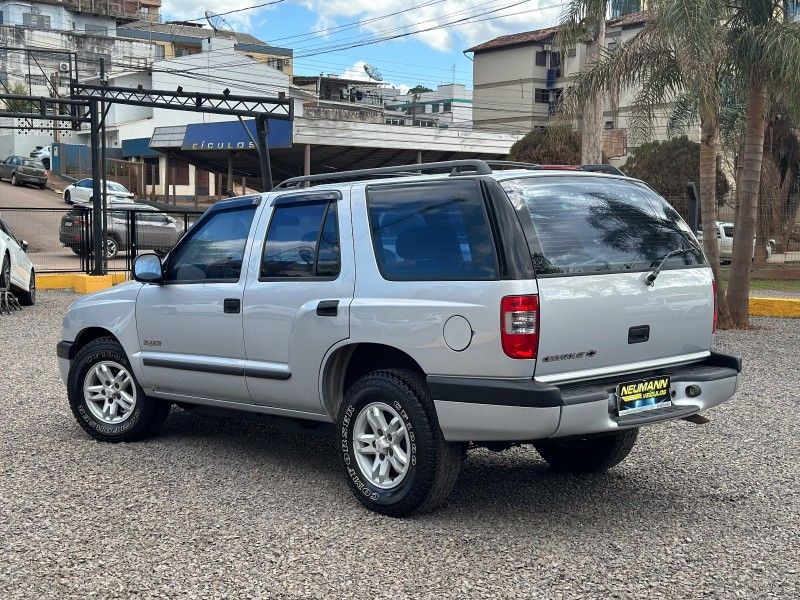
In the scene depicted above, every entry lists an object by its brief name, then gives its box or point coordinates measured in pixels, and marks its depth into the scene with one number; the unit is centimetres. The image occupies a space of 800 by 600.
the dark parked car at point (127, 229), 2372
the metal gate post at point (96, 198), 2200
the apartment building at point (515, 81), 7362
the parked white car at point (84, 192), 4319
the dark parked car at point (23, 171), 5206
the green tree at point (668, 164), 4184
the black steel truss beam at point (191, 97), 2403
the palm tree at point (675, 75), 1334
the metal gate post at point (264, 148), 2580
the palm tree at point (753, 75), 1379
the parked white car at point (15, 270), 1702
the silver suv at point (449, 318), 505
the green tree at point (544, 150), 4447
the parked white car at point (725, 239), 3631
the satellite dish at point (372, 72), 7852
